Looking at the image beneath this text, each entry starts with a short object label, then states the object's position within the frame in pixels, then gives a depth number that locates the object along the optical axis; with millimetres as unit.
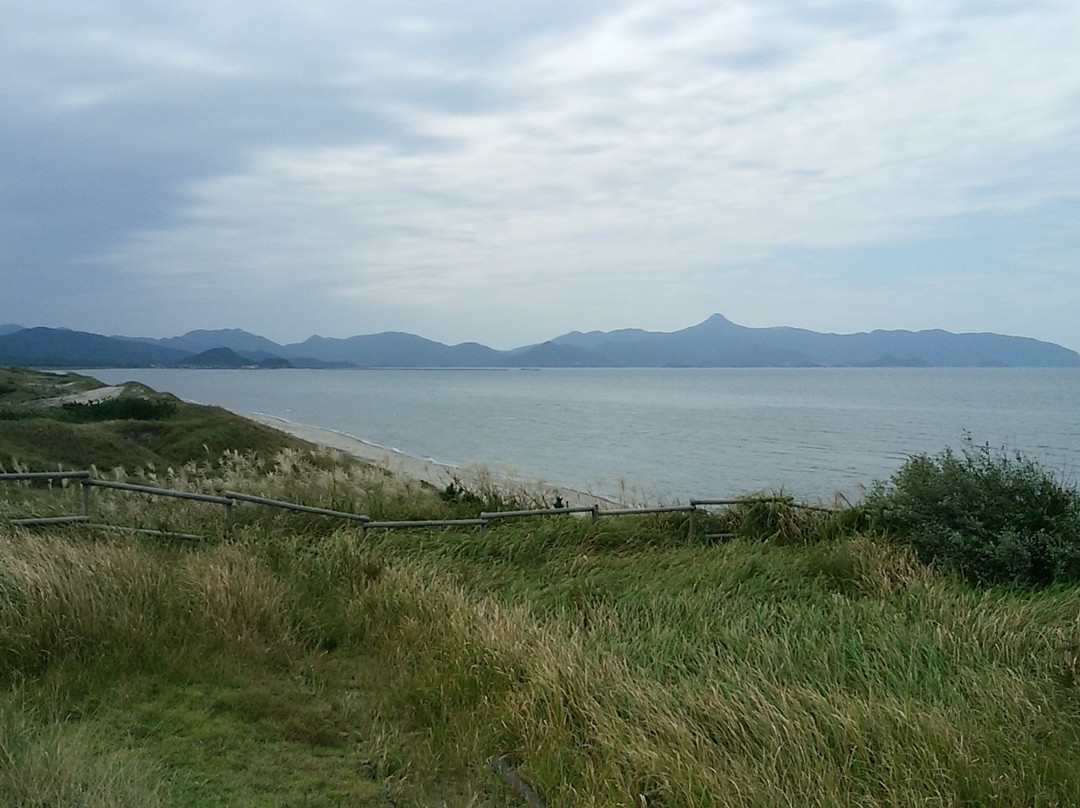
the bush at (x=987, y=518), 8008
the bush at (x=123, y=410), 30203
